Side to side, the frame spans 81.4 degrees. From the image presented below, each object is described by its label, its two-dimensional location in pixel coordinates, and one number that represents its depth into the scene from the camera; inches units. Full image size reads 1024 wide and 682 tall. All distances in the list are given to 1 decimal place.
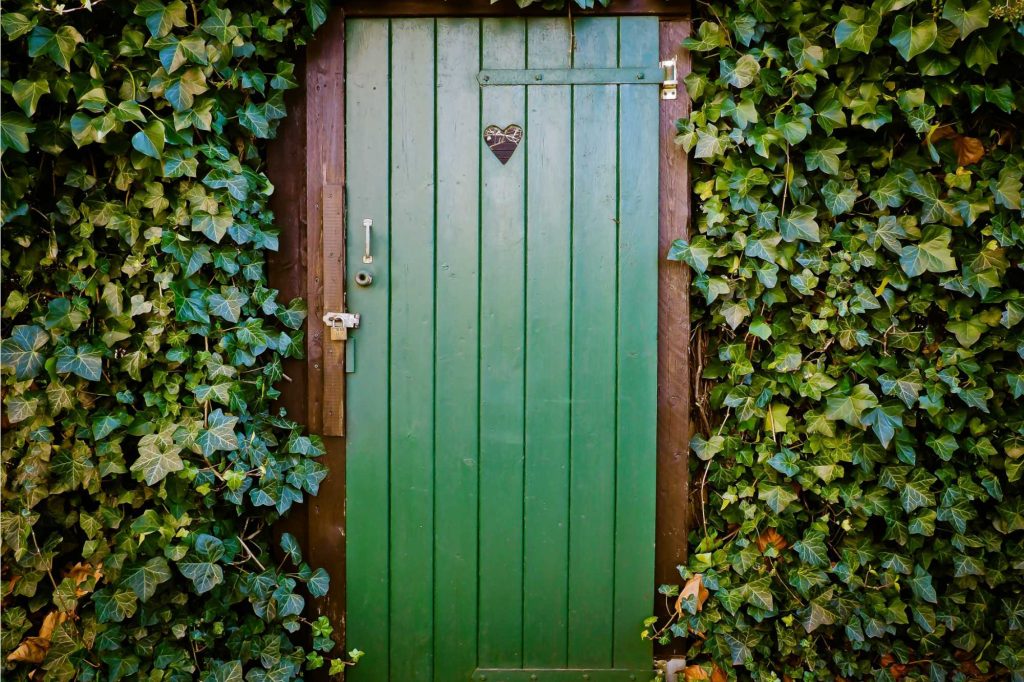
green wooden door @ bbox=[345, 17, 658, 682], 73.5
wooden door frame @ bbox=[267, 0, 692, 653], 73.2
